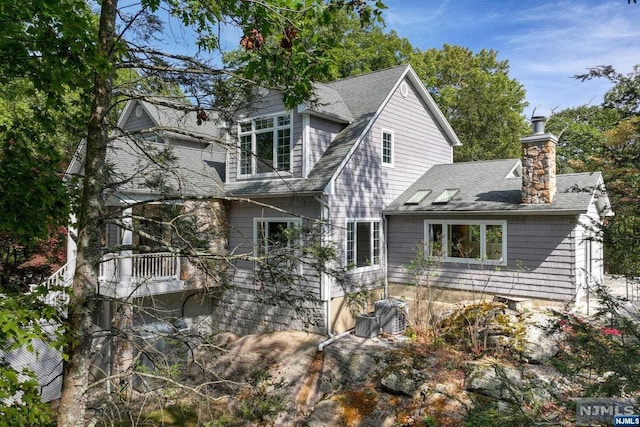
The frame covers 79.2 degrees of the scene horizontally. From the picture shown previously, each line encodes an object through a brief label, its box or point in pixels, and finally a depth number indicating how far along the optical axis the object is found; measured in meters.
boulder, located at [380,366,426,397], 7.94
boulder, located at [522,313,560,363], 8.76
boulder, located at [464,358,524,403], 7.44
